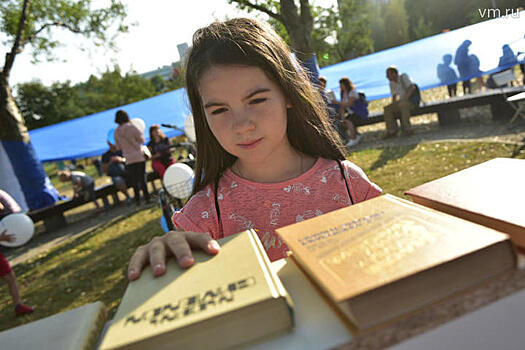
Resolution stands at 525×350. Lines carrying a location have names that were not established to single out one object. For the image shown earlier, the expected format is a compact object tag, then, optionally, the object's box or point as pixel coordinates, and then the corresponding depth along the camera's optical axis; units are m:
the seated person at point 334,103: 9.32
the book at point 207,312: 0.47
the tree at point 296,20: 7.87
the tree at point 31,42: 8.66
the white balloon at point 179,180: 3.31
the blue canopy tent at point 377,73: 8.32
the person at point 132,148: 7.46
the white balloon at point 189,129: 4.02
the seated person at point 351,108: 9.30
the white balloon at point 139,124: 8.06
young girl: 1.20
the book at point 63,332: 0.60
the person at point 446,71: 9.37
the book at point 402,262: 0.44
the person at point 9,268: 3.81
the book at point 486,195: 0.59
